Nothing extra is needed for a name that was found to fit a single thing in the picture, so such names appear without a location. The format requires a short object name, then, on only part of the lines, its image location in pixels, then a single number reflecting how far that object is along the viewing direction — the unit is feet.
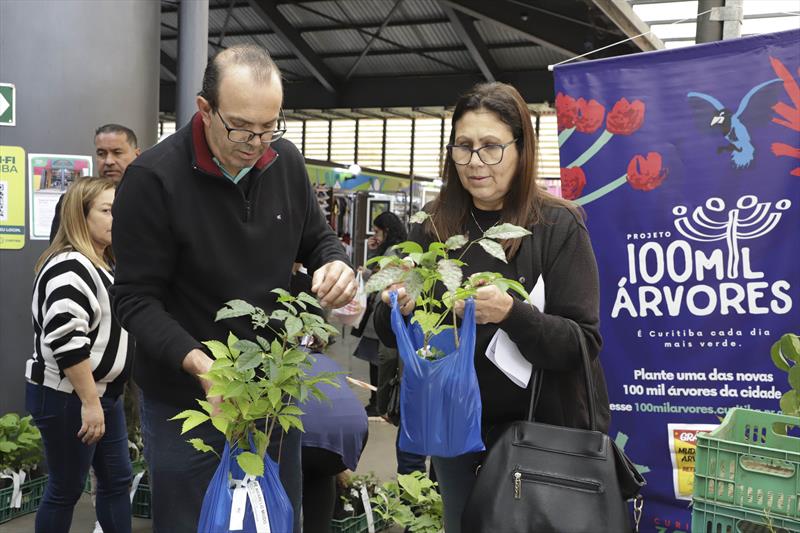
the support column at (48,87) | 14.69
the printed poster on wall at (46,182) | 14.90
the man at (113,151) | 12.52
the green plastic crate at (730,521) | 5.14
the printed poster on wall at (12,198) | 14.71
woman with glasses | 5.87
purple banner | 9.62
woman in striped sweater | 9.39
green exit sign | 14.61
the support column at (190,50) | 16.63
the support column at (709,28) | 11.94
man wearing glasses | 5.57
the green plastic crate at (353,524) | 12.06
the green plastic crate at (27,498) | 13.06
